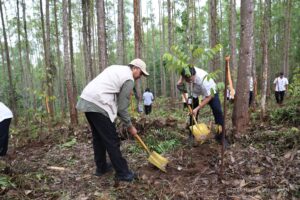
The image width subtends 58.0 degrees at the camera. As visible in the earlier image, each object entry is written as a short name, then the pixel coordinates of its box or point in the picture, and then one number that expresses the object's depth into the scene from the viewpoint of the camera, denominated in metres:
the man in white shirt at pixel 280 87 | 12.24
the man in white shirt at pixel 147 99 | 13.30
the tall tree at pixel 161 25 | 25.03
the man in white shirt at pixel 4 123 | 4.94
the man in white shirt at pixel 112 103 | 3.64
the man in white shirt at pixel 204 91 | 4.34
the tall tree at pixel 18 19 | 13.95
